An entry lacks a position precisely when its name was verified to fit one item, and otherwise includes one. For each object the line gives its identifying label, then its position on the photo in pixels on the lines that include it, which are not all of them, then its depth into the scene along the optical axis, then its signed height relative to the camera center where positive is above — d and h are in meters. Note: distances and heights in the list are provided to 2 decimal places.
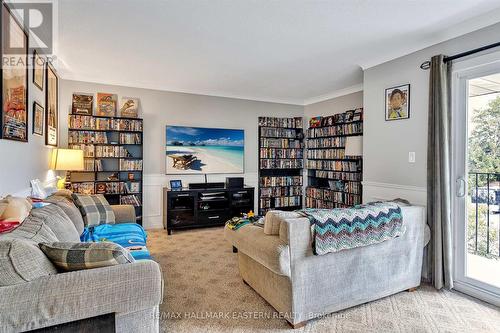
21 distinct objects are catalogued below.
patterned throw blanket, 2.04 -0.46
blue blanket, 2.31 -0.66
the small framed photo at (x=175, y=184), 4.71 -0.30
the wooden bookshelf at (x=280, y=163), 5.72 +0.09
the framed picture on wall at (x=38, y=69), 2.90 +1.05
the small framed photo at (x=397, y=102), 3.10 +0.74
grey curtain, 2.64 -0.11
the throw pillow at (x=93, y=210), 2.83 -0.45
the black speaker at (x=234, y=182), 5.03 -0.27
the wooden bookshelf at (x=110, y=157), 4.27 +0.16
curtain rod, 2.38 +1.03
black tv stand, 4.59 -0.66
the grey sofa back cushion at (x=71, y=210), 2.39 -0.38
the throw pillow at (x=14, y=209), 1.76 -0.28
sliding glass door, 2.51 -0.08
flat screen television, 4.96 +0.31
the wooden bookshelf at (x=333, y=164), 4.67 +0.06
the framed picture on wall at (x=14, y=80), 2.09 +0.71
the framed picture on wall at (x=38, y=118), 2.88 +0.52
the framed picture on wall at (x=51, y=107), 3.44 +0.79
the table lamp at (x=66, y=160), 3.58 +0.09
